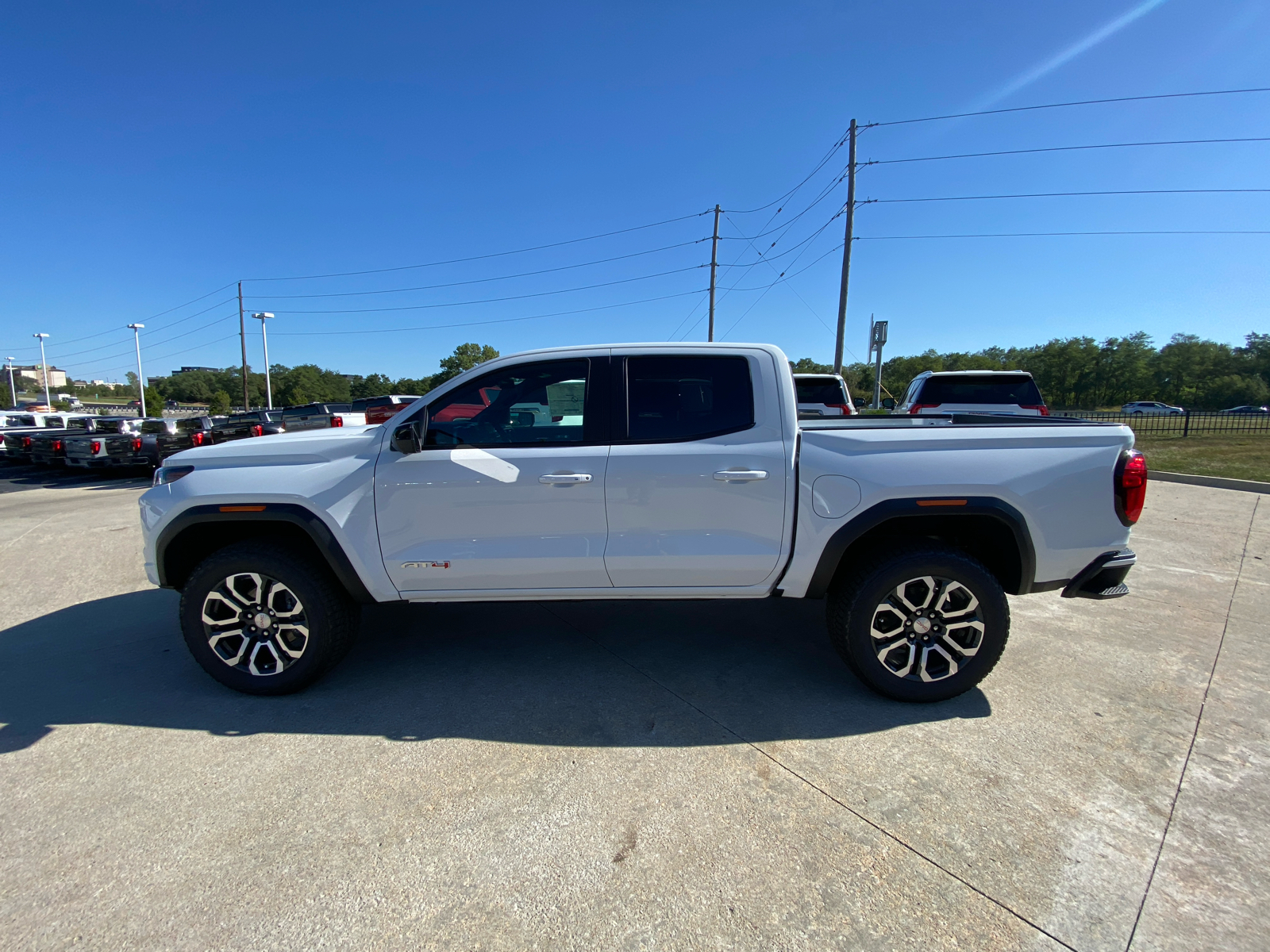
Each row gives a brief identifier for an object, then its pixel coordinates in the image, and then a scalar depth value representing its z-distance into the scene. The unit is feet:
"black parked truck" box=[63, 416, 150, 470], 45.14
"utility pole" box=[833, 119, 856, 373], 60.75
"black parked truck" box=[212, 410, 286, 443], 44.88
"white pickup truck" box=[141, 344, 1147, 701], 9.98
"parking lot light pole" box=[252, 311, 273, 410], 125.29
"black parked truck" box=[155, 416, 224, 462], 44.54
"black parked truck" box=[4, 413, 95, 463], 48.91
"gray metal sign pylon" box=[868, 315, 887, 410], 54.54
